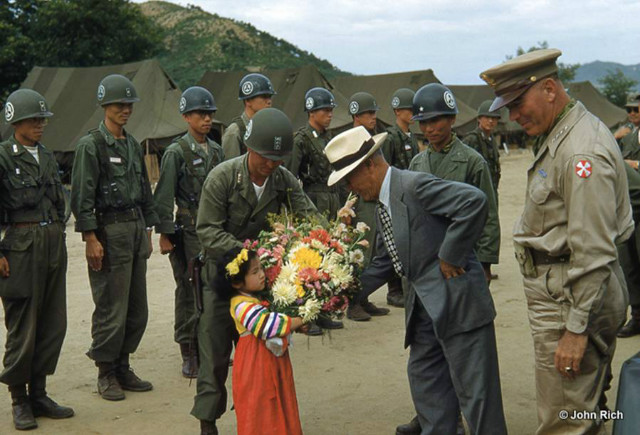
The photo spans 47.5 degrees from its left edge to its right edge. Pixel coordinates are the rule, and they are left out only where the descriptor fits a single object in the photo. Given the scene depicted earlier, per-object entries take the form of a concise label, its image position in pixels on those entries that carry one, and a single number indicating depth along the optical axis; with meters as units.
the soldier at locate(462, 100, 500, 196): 10.58
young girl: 4.46
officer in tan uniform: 3.52
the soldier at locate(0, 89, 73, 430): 5.81
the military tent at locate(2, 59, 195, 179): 25.80
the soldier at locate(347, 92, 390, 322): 8.78
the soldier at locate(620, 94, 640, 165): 8.68
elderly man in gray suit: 4.12
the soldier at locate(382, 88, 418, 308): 9.45
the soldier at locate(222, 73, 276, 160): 7.68
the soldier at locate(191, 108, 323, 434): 5.02
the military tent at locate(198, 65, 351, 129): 29.23
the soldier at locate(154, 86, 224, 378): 6.95
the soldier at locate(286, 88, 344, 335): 8.67
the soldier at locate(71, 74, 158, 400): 6.25
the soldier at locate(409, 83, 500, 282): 5.78
